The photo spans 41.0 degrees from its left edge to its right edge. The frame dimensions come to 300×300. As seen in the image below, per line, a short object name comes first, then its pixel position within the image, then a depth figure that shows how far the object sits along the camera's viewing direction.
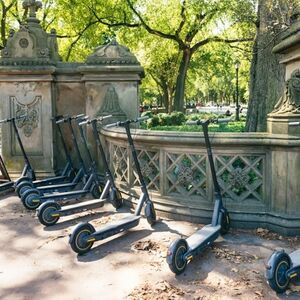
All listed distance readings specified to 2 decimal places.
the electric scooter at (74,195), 6.18
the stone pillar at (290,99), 4.62
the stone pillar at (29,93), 7.84
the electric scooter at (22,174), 7.30
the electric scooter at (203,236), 3.66
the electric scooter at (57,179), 6.76
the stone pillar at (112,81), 7.61
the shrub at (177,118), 19.49
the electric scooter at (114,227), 4.25
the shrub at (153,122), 18.89
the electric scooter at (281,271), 3.29
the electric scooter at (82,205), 5.33
